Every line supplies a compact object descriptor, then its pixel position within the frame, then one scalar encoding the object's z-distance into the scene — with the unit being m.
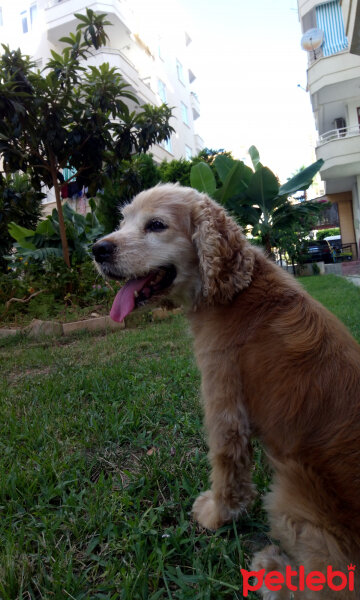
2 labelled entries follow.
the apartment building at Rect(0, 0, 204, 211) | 19.11
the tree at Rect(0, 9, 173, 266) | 6.25
